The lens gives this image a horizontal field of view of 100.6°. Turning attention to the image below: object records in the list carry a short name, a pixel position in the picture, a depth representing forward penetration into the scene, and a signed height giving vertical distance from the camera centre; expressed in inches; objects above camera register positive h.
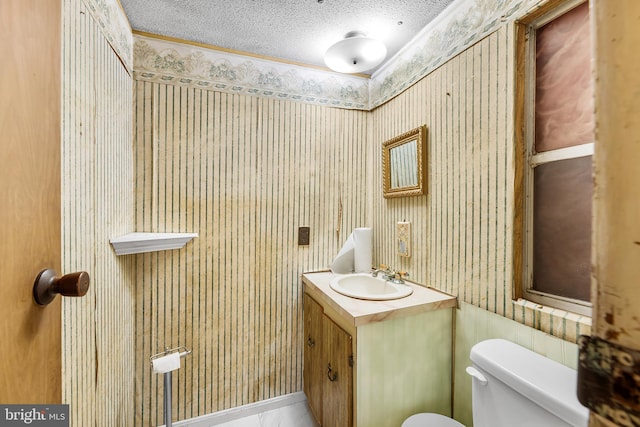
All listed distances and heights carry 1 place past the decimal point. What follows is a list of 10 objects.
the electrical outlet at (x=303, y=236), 74.5 -6.7
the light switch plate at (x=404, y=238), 64.4 -6.3
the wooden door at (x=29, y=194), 17.2 +1.3
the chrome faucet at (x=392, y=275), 62.5 -15.1
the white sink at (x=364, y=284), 62.8 -17.9
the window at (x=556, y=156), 35.9 +8.5
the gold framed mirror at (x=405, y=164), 60.2 +12.1
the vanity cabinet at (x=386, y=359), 46.0 -27.0
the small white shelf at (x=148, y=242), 48.8 -6.0
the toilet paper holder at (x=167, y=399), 56.9 -40.3
